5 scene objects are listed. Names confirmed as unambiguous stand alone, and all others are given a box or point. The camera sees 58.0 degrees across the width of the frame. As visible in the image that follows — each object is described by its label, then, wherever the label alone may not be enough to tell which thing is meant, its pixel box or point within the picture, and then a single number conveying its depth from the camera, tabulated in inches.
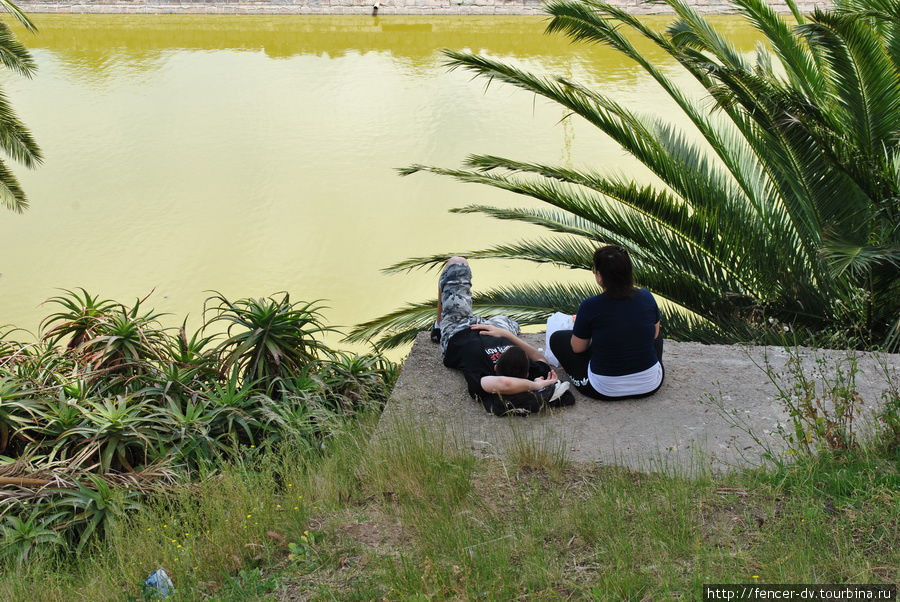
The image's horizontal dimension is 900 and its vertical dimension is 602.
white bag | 194.7
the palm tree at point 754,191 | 194.4
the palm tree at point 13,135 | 289.6
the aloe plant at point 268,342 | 213.0
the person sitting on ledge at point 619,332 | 171.2
